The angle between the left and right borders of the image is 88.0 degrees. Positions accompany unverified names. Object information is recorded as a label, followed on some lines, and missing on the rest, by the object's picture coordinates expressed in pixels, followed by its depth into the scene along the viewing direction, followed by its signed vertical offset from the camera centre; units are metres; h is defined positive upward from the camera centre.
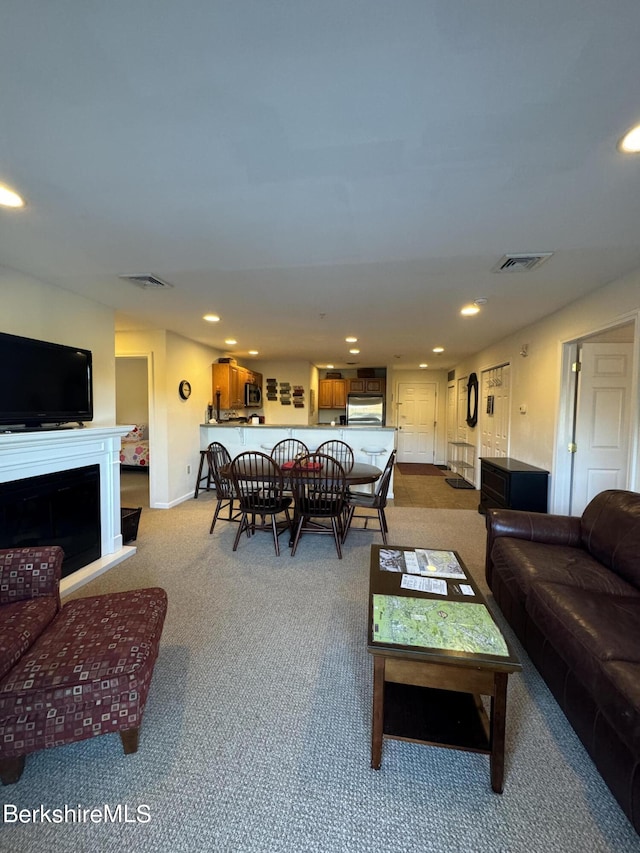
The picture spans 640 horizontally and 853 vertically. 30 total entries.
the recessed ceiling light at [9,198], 1.58 +1.01
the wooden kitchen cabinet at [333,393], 7.99 +0.42
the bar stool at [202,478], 4.97 -1.07
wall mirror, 5.95 +0.24
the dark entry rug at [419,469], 7.09 -1.30
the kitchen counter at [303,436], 4.71 -0.40
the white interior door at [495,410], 4.75 +0.05
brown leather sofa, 1.07 -0.86
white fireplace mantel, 2.14 -0.41
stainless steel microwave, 6.39 +0.26
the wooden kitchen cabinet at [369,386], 7.73 +0.58
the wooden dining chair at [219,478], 3.36 -0.72
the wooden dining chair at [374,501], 3.25 -0.89
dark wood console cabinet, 3.55 -0.80
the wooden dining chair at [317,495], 2.99 -0.80
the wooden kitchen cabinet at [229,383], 5.57 +0.43
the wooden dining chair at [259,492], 3.09 -0.81
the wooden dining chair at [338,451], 4.38 -0.56
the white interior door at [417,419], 8.21 -0.19
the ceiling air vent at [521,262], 2.22 +1.06
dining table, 3.16 -0.63
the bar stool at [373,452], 4.67 -0.58
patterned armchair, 1.11 -0.94
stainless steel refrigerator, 7.32 +0.04
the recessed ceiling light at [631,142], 1.22 +1.04
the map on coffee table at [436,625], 1.17 -0.82
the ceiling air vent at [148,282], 2.62 +1.02
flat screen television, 2.18 +0.16
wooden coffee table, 1.12 -0.89
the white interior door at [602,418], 3.18 -0.02
